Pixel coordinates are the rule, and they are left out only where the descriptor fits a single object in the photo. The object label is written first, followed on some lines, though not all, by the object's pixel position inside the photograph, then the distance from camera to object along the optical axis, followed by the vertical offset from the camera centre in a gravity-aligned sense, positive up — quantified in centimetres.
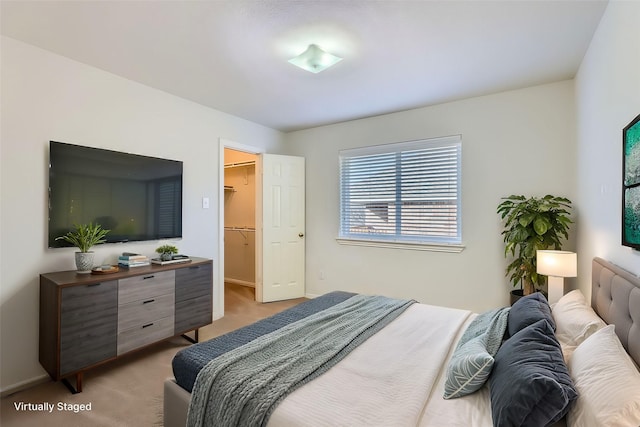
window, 366 +28
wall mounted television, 248 +19
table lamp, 239 -42
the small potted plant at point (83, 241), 243 -22
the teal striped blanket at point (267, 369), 124 -71
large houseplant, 279 -14
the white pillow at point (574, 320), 150 -55
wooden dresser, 215 -79
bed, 101 -70
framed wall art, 149 +15
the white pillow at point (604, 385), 89 -56
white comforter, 113 -74
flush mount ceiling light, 242 +125
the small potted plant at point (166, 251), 298 -37
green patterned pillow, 125 -64
